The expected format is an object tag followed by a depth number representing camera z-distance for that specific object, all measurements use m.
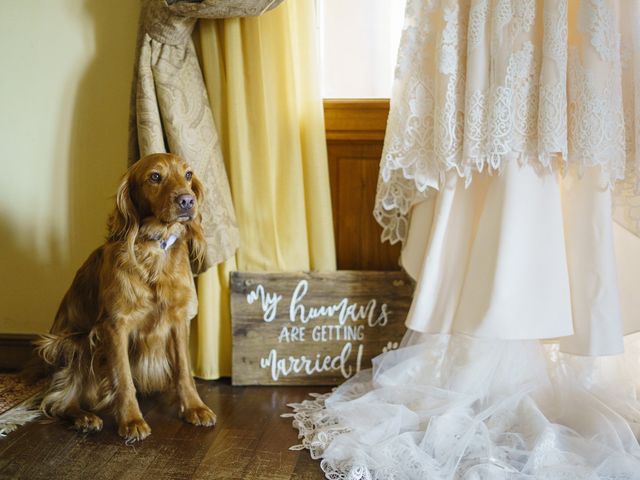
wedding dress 1.46
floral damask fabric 1.80
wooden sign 1.93
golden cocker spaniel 1.61
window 1.97
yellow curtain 1.88
